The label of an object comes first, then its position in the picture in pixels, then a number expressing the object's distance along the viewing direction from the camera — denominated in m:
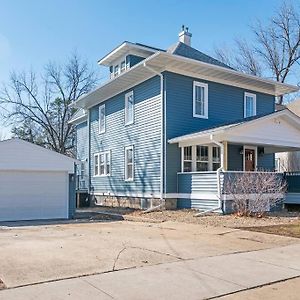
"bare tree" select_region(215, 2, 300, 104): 28.99
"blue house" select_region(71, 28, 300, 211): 12.94
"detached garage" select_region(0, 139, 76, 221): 12.18
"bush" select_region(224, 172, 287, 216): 11.51
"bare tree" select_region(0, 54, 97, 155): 32.88
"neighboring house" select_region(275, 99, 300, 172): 21.93
